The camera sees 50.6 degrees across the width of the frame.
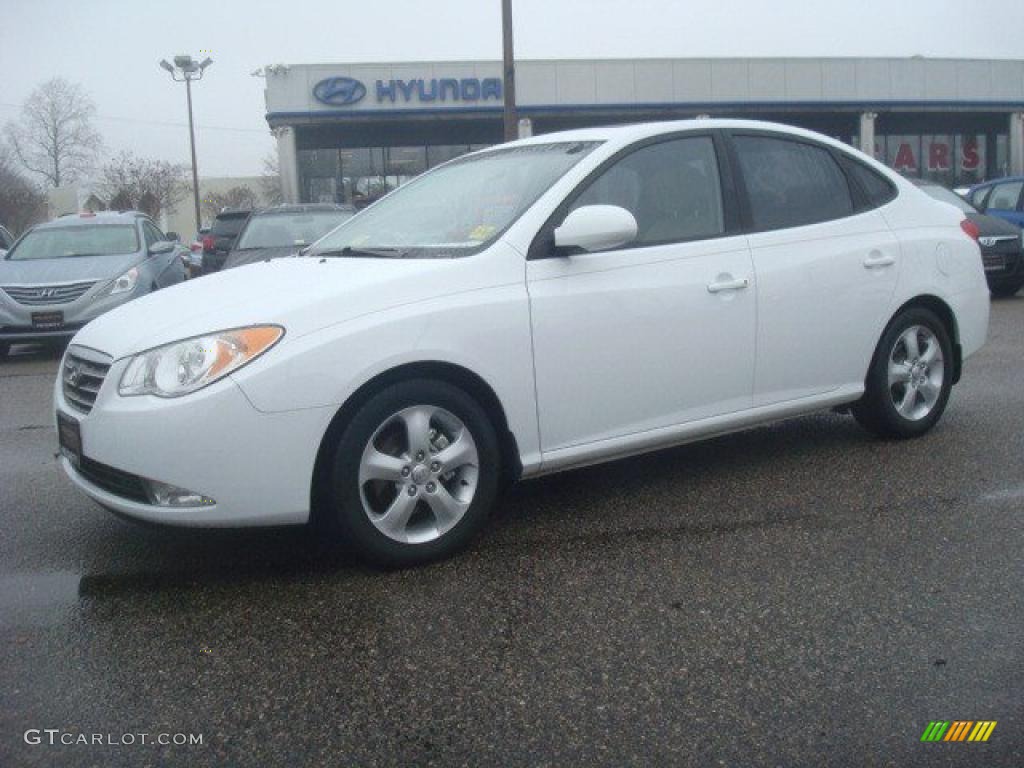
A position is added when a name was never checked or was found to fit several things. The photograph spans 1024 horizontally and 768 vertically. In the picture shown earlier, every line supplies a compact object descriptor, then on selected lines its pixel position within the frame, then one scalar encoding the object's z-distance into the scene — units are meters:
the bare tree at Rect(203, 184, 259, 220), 69.81
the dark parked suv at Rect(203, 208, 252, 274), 13.66
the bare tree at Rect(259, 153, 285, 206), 68.96
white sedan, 3.63
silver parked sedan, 10.97
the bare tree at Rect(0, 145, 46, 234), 49.22
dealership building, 30.91
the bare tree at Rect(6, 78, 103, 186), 62.97
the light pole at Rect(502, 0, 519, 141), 17.41
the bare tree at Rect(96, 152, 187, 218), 53.21
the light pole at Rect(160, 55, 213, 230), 36.09
